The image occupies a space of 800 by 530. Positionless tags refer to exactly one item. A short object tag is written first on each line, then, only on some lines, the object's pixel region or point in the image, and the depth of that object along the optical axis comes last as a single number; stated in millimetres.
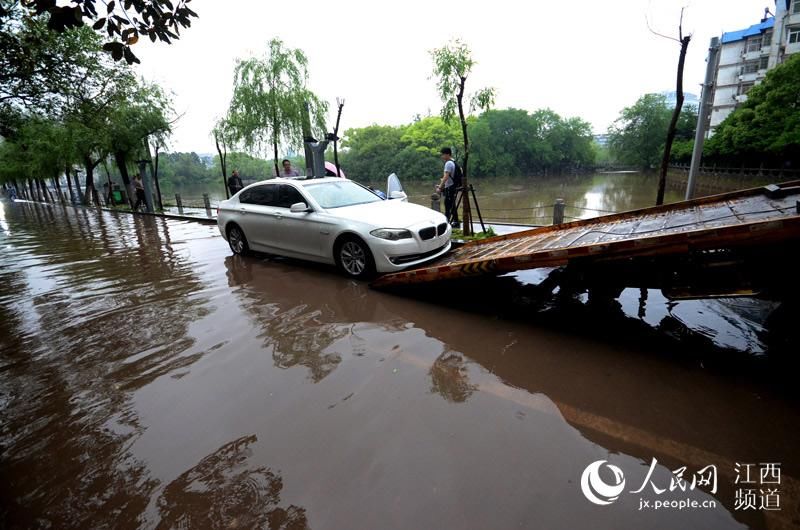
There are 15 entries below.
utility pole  5648
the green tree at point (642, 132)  61938
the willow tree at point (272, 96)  17234
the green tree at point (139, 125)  19266
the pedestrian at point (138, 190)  19844
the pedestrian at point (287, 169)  11020
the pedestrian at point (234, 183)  13945
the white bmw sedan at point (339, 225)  5355
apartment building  43500
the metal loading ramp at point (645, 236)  2768
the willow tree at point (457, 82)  8031
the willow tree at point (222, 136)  19875
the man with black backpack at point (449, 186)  8498
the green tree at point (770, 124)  27297
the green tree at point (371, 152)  51969
